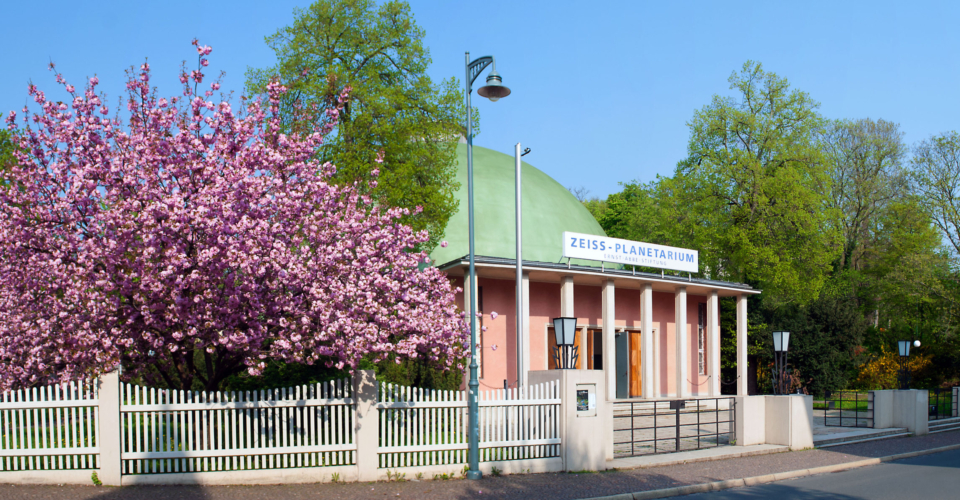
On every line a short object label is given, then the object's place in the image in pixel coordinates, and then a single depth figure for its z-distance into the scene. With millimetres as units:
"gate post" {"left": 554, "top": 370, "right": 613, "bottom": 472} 13719
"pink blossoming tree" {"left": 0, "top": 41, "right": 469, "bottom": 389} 11062
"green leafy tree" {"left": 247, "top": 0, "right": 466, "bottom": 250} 23062
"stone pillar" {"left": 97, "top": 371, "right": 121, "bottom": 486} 11312
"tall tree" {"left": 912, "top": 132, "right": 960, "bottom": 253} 43906
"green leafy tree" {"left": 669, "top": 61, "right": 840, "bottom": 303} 36469
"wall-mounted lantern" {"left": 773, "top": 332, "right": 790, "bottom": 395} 19375
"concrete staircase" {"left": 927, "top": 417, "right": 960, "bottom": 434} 24056
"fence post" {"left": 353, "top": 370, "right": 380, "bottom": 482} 12086
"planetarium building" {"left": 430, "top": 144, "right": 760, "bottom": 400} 26891
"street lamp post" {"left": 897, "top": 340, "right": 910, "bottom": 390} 24297
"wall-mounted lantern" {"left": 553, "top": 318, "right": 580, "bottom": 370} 15188
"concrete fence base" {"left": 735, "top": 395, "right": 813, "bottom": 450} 17781
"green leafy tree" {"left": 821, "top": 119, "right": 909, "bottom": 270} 50219
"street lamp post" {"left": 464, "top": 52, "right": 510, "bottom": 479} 12555
